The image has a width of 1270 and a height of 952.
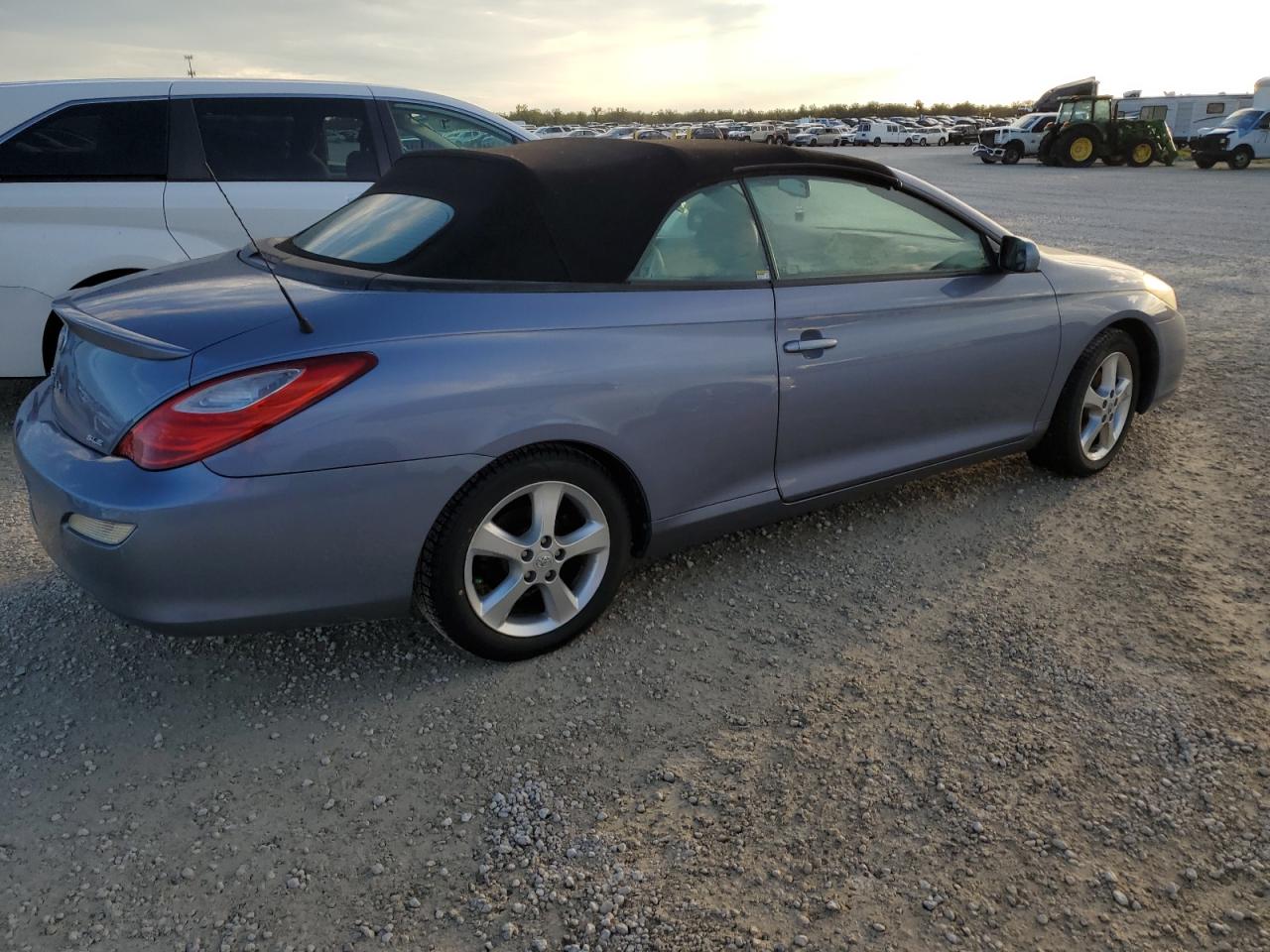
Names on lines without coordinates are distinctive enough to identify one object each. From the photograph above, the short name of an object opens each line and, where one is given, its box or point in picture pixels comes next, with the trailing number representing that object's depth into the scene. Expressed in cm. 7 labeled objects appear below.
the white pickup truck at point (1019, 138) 3481
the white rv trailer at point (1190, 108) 4291
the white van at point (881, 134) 5969
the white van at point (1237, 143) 2764
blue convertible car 257
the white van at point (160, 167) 506
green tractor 2980
